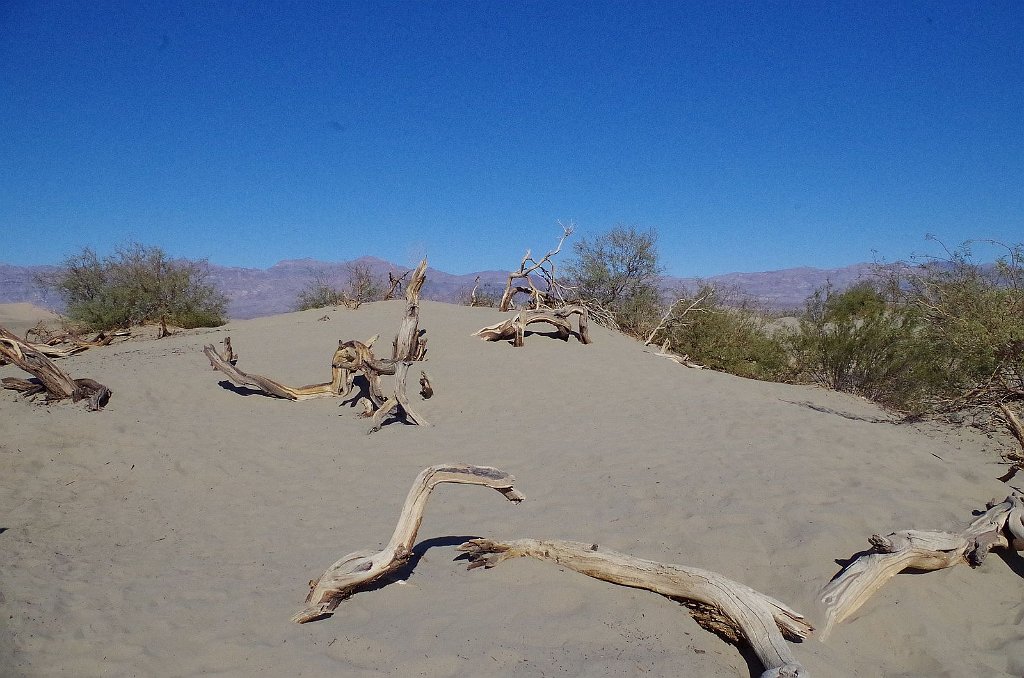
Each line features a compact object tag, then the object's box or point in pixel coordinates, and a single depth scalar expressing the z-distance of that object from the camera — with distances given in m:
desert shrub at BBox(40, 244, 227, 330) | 18.77
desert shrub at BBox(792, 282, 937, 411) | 10.45
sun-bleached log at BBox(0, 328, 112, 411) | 6.56
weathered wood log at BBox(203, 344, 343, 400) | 8.46
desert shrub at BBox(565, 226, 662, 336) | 18.05
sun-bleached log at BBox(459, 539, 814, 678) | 2.47
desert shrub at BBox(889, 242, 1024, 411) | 6.96
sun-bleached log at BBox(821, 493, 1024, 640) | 3.04
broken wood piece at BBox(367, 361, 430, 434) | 7.61
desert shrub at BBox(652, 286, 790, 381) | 13.78
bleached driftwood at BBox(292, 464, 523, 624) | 2.97
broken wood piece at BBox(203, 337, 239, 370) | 8.74
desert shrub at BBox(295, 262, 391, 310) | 22.72
